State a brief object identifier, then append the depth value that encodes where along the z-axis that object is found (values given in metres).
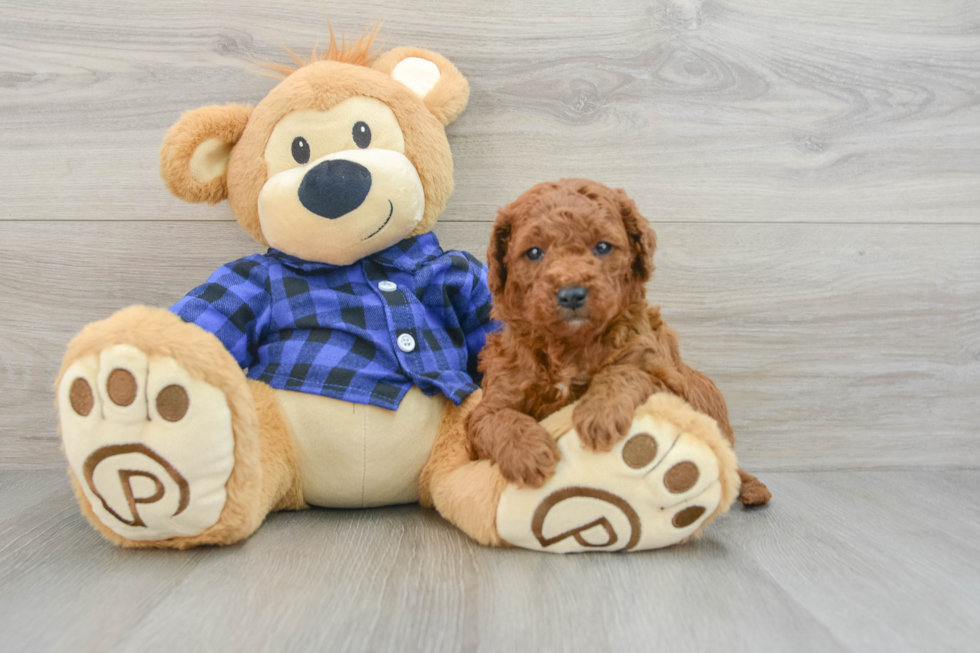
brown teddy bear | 0.70
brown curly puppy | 0.68
